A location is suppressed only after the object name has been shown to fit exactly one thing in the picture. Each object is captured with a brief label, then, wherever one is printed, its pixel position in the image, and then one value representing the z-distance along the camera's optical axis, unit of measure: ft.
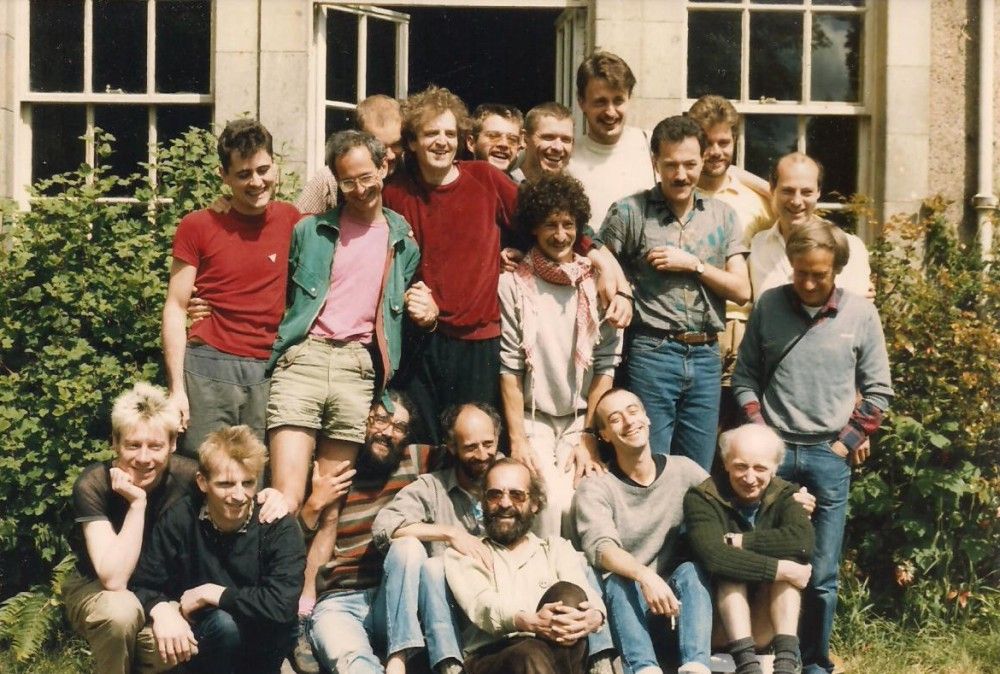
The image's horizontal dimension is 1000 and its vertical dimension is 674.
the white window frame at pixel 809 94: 23.97
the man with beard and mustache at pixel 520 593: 16.37
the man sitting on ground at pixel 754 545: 17.04
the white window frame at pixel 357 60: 23.32
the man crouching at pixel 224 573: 16.24
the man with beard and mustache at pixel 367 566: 16.99
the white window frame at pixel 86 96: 23.39
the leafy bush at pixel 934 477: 20.80
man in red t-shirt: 17.52
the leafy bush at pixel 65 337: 20.34
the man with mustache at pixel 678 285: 18.26
